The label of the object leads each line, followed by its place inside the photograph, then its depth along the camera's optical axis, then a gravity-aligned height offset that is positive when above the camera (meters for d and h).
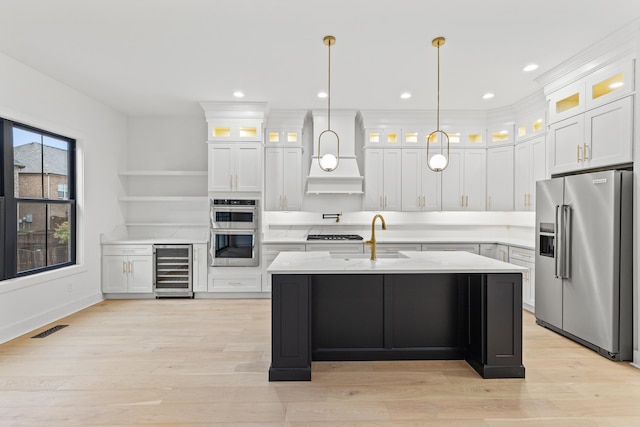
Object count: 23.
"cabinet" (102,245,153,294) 5.25 -0.85
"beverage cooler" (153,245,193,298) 5.34 -0.87
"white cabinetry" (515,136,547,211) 4.82 +0.60
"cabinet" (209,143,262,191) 5.33 +0.68
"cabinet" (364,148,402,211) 5.67 +0.54
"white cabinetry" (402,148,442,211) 5.68 +0.50
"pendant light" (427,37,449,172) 3.23 +0.47
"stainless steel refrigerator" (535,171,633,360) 3.07 -0.44
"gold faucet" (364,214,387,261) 3.11 -0.32
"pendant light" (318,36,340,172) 3.24 +0.48
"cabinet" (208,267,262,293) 5.39 -1.04
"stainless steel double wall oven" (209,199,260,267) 5.29 -0.30
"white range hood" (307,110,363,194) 5.51 +0.80
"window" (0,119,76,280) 3.69 +0.12
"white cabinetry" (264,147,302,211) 5.64 +0.50
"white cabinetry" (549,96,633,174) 3.13 +0.72
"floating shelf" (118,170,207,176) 5.58 +0.60
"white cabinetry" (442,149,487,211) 5.69 +0.48
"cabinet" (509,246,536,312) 4.53 -0.74
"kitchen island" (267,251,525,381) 3.07 -0.87
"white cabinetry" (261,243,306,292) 5.32 -0.57
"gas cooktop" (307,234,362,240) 5.52 -0.39
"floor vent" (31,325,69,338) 3.74 -1.30
